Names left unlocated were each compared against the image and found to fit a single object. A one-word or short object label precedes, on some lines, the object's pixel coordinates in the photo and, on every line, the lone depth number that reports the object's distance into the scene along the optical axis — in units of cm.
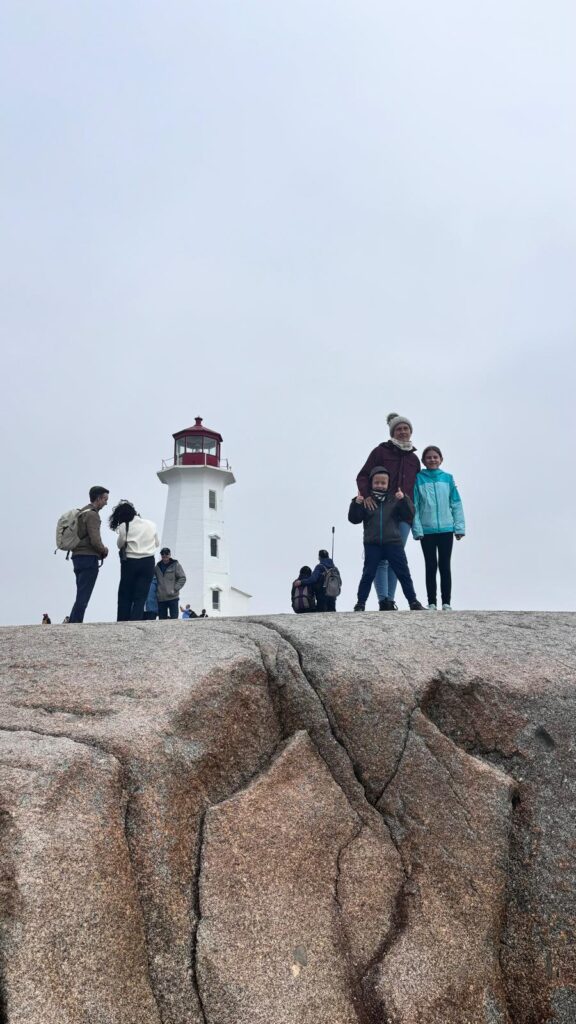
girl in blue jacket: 1111
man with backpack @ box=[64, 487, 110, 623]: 1109
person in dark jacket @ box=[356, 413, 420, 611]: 1152
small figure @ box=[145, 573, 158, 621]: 1714
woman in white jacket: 1155
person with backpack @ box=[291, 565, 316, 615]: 1495
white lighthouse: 4641
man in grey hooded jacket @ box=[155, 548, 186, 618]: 1508
